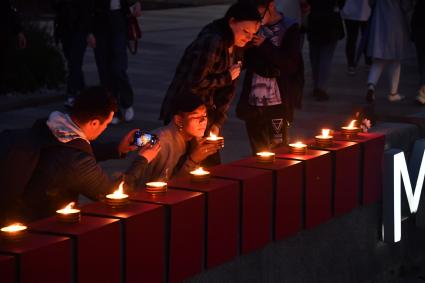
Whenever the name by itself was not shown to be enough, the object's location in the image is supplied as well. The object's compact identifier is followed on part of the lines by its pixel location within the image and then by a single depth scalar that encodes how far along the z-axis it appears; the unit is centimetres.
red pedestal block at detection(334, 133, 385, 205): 1043
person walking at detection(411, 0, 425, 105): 2004
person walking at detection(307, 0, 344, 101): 2029
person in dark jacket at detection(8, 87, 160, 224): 852
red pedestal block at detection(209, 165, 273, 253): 879
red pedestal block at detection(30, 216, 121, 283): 720
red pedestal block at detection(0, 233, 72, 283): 681
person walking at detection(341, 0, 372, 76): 2438
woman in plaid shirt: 1063
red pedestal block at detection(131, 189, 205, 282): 799
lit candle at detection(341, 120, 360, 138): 1060
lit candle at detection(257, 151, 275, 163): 932
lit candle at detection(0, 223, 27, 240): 701
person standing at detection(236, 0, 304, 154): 1187
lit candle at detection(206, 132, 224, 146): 995
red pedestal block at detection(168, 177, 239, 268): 840
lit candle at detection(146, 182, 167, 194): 820
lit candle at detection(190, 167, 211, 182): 859
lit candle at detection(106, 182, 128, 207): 782
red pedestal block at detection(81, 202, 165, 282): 763
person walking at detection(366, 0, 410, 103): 2009
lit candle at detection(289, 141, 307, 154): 980
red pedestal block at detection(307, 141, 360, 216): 996
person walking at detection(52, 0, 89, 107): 1897
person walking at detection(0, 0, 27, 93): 1791
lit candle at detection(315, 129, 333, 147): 1012
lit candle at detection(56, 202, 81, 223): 743
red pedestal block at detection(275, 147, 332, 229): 953
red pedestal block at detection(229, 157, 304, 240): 916
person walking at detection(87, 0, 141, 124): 1776
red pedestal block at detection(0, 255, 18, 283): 669
